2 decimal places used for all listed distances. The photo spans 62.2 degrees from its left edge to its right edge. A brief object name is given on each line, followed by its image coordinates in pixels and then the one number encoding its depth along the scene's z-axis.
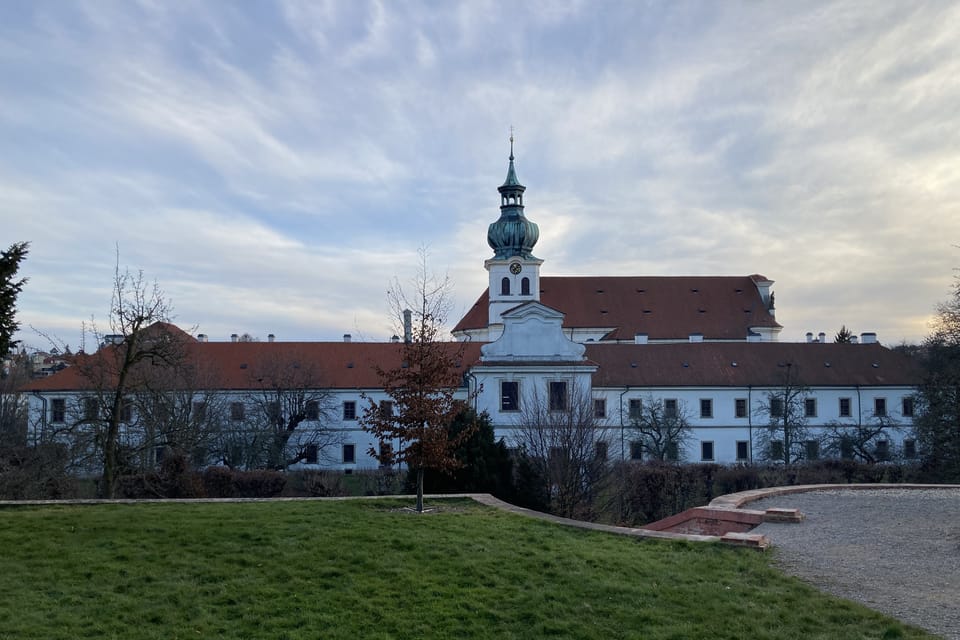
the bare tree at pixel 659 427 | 40.72
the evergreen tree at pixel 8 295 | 11.44
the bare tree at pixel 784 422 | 41.72
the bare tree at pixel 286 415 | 38.44
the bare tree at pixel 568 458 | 21.91
